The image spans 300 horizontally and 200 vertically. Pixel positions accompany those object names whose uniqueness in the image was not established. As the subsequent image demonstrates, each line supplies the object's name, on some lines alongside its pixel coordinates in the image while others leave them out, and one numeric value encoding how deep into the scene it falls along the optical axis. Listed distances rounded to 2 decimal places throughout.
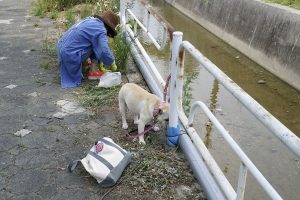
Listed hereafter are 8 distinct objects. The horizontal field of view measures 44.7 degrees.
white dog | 3.70
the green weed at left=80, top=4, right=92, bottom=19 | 7.96
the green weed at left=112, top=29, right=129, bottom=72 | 5.56
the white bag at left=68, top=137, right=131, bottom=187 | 3.19
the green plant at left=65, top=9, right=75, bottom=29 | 7.62
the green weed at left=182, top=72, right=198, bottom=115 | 4.19
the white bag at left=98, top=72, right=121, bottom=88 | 5.05
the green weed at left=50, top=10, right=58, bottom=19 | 9.21
